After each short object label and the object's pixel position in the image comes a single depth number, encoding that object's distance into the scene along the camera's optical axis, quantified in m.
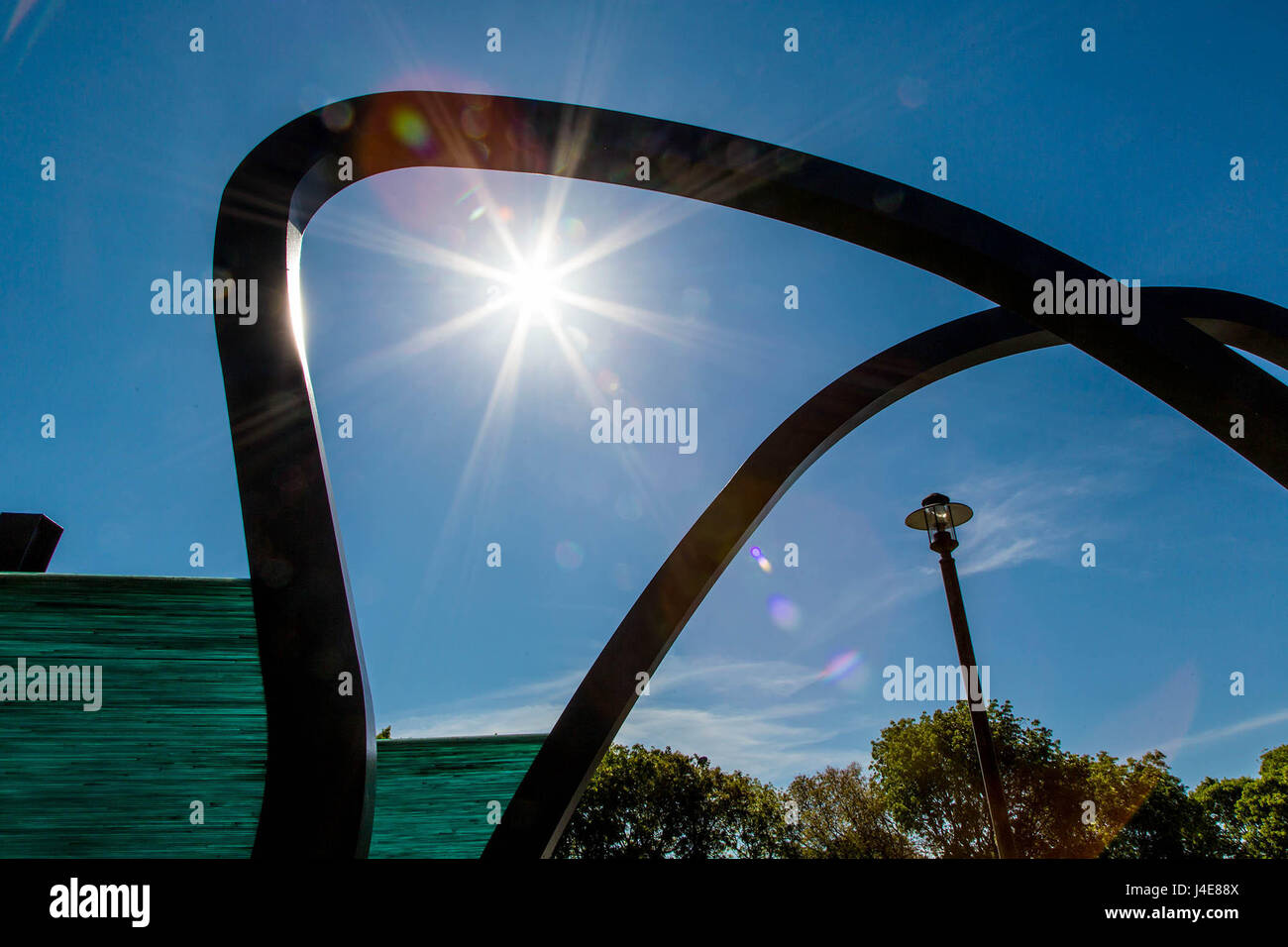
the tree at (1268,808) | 30.70
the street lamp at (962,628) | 8.20
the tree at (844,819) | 28.56
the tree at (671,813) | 31.11
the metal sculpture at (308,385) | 3.83
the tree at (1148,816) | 26.62
